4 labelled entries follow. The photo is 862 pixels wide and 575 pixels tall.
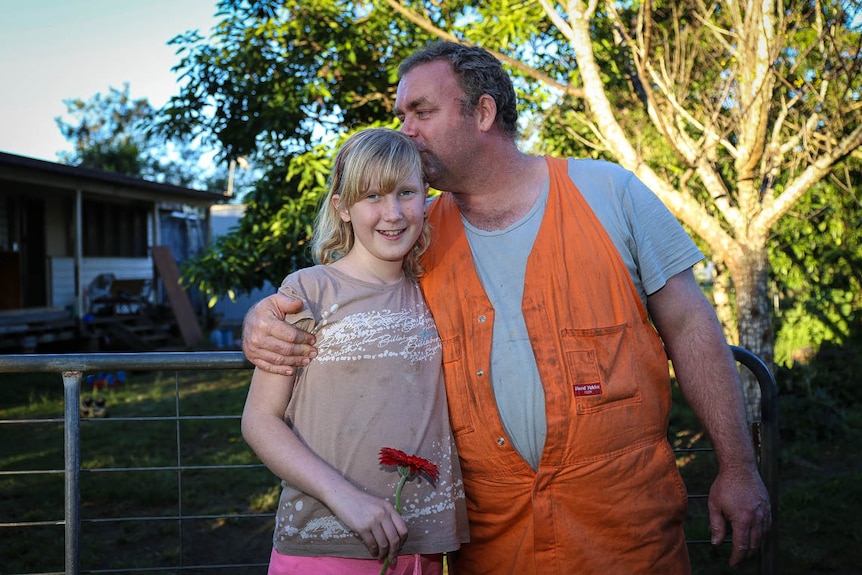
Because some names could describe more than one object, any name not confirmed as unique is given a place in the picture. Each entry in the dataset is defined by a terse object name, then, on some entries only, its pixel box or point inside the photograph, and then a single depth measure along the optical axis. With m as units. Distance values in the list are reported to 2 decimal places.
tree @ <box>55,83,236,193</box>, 35.75
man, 2.06
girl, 1.88
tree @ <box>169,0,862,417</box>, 5.96
